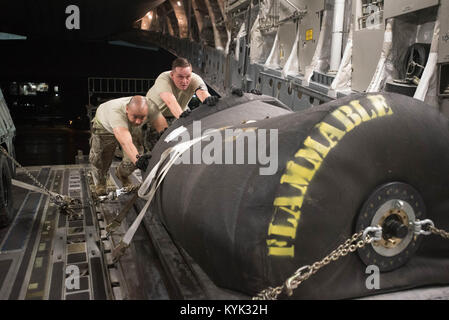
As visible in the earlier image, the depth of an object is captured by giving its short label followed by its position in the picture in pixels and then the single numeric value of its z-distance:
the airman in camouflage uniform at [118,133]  3.80
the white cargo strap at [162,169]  2.37
